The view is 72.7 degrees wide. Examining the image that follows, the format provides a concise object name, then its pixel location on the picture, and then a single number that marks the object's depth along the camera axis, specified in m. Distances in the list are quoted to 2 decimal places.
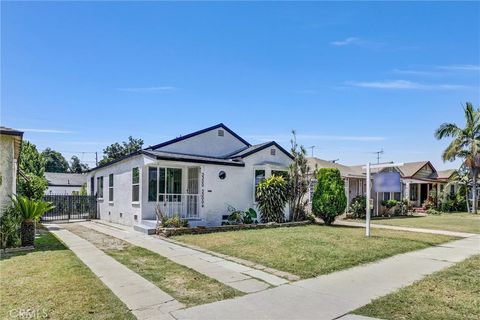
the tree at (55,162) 70.29
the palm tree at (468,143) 26.97
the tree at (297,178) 16.78
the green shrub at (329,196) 16.58
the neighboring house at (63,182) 42.94
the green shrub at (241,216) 15.40
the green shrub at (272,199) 16.22
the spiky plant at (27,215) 9.45
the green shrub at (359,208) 22.17
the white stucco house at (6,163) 9.54
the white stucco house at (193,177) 14.68
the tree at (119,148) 46.09
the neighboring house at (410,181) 25.62
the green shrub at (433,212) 27.21
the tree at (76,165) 70.86
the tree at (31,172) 16.80
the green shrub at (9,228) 9.05
